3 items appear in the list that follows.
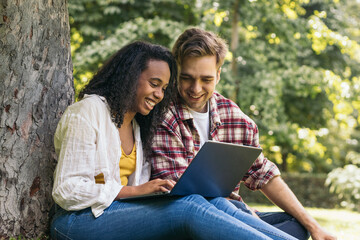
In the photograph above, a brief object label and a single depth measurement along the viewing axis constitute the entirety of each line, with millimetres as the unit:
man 2707
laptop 2061
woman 2066
